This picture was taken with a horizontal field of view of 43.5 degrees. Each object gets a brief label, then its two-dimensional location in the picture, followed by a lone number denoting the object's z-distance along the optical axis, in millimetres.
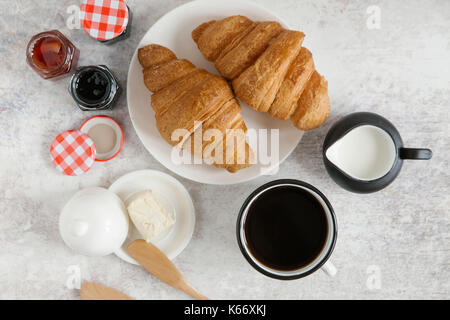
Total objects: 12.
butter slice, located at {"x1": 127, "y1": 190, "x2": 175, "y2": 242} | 556
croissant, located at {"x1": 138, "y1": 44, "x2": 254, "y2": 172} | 521
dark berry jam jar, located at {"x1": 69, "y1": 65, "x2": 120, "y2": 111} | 559
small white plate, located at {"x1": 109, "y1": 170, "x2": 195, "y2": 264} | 575
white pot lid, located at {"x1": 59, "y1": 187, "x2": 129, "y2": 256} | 523
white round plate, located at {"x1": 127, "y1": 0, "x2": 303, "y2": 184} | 557
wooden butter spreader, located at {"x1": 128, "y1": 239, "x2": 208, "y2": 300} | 563
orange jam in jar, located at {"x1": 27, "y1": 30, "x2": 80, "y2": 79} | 556
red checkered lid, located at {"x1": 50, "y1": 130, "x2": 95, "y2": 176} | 566
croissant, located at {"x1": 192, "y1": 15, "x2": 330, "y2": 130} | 516
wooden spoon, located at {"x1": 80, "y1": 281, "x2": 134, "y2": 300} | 587
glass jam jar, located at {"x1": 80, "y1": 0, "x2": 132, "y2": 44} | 542
